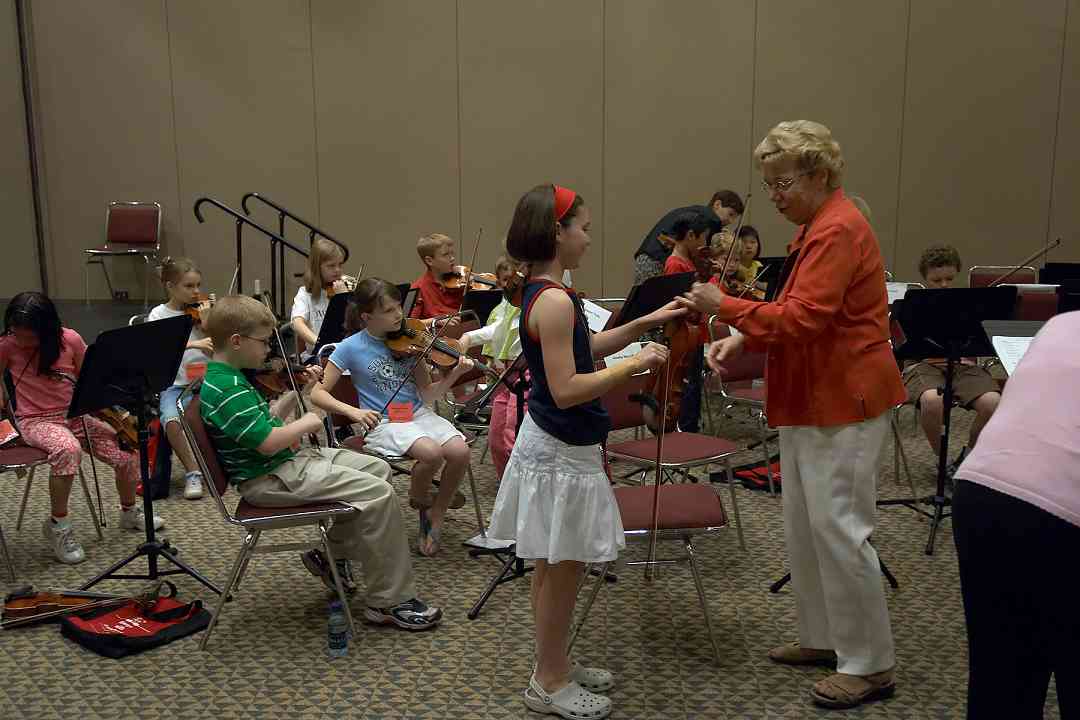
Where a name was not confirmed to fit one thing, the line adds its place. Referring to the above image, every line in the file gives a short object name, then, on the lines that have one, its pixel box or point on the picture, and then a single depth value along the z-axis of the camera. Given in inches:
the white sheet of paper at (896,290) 219.3
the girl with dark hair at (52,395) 147.8
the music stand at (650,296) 116.0
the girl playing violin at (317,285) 208.1
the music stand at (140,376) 126.3
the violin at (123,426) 157.4
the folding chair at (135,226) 343.6
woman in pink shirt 59.8
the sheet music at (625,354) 173.0
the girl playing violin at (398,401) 147.1
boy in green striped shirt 117.2
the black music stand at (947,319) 149.1
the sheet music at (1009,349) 106.9
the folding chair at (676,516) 110.3
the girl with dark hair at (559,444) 92.4
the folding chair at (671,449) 135.5
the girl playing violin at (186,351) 177.3
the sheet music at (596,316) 158.1
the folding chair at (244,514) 116.3
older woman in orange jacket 97.0
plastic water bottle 118.8
